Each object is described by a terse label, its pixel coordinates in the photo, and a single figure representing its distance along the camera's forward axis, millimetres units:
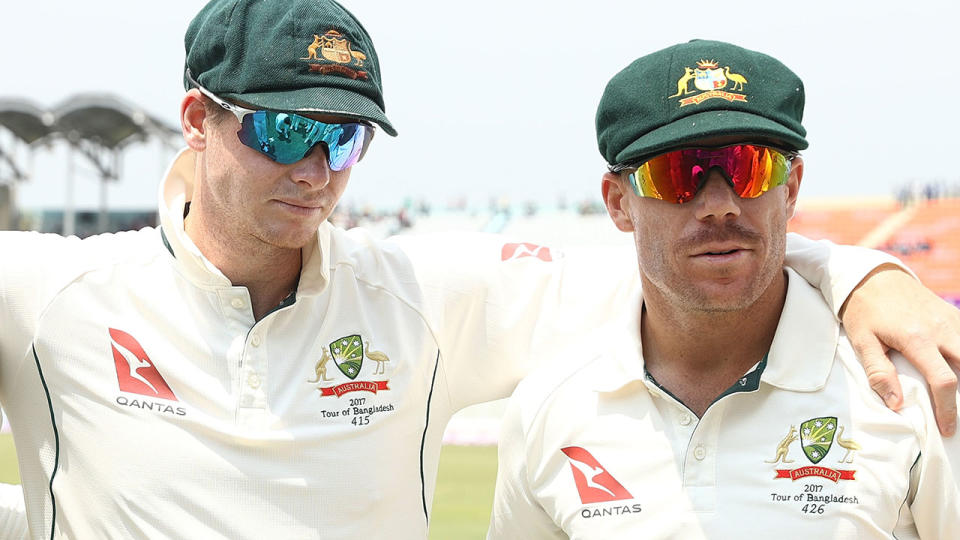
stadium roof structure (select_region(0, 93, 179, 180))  22125
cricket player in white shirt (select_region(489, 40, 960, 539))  2512
